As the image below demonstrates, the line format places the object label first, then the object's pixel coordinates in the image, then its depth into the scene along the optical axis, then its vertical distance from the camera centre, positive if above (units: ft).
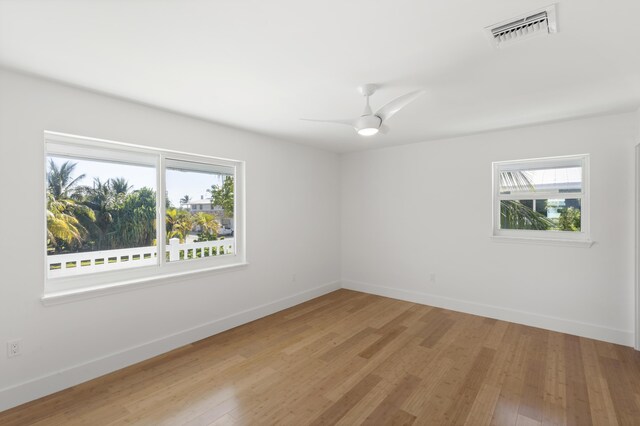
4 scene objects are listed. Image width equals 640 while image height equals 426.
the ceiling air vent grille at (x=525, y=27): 5.36 +3.40
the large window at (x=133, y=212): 8.71 -0.01
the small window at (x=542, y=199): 11.99 +0.46
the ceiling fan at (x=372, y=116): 7.41 +2.48
